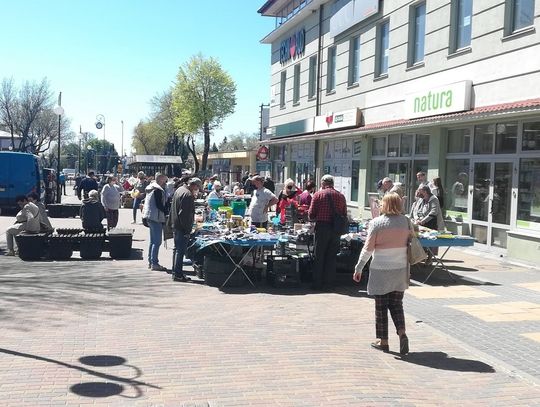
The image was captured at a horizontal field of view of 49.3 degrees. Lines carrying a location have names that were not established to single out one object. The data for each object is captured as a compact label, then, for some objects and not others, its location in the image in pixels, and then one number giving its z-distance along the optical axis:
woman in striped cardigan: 6.01
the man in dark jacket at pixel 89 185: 21.27
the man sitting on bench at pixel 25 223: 12.88
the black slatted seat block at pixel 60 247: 12.52
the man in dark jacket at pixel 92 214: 13.62
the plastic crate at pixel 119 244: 12.70
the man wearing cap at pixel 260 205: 12.23
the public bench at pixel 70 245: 12.38
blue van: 23.27
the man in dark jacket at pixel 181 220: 9.94
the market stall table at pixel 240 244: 9.31
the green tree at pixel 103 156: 75.88
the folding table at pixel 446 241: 9.88
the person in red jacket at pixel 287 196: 13.29
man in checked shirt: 9.16
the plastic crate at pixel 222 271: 9.55
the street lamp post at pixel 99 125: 54.47
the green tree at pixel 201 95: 52.72
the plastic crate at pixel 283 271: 9.77
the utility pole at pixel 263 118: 41.74
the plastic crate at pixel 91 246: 12.62
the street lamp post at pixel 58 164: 26.52
